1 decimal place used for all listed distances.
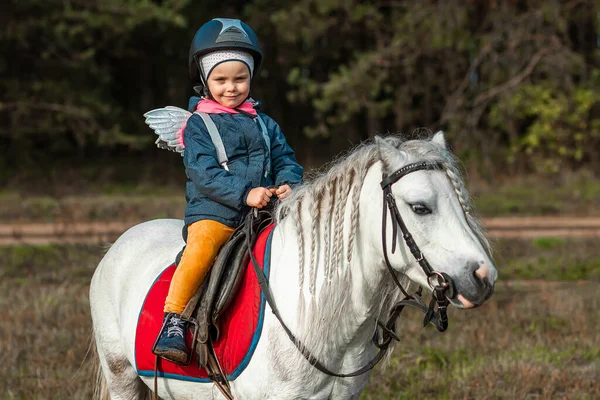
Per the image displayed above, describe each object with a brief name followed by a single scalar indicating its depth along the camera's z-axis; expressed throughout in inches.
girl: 154.9
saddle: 152.6
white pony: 130.1
